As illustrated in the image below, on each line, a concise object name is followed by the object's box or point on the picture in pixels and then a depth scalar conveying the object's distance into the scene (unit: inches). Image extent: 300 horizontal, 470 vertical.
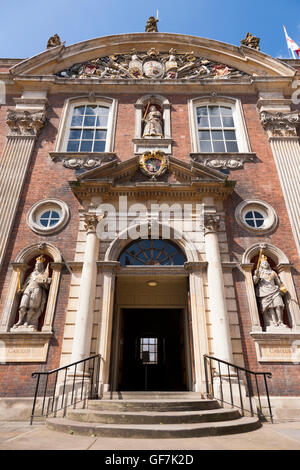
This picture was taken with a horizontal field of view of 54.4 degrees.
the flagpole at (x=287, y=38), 604.4
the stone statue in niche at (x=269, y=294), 308.5
